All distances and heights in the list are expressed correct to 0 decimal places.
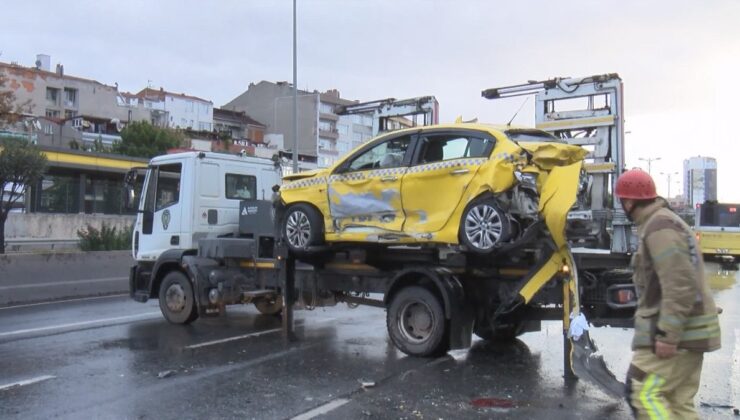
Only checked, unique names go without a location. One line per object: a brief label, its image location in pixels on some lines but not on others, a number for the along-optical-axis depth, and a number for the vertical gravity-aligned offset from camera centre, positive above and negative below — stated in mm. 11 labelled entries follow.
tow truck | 6855 -476
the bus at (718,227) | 25625 +173
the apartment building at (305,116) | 74125 +15274
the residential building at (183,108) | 86375 +15454
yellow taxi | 6812 +445
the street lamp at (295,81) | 22152 +5027
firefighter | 3486 -514
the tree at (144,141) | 54500 +7111
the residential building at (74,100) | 67475 +14406
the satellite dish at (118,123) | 69375 +10713
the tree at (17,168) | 16859 +1439
